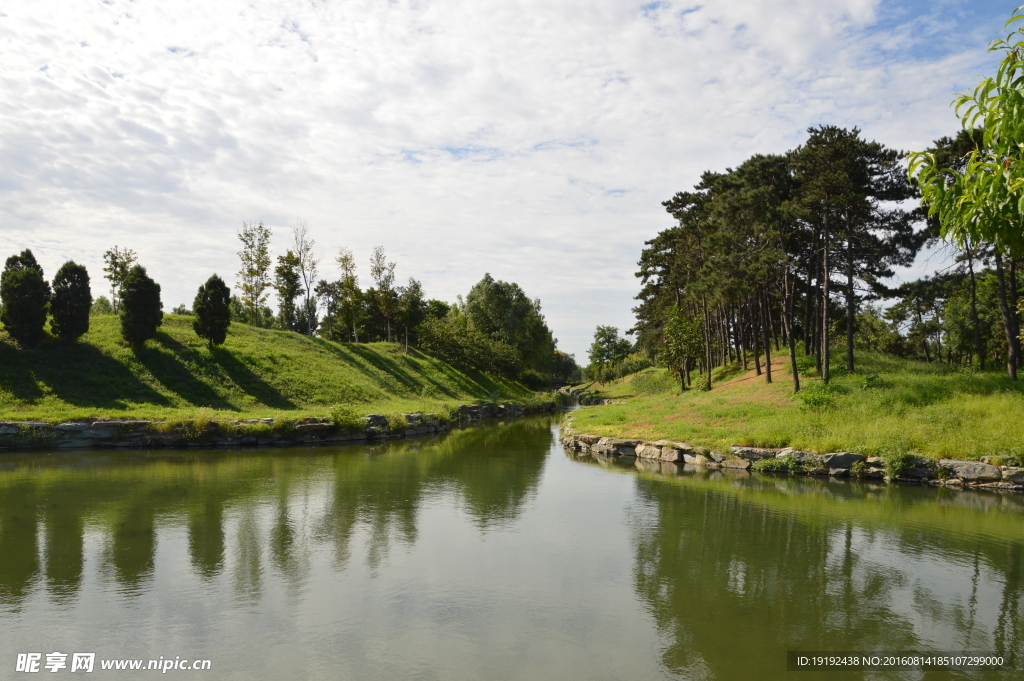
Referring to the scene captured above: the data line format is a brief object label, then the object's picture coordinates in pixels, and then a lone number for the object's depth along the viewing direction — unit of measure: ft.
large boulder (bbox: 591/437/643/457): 92.79
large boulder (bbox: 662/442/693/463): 83.41
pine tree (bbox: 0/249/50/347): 112.68
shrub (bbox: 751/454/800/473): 73.26
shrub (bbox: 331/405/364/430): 103.71
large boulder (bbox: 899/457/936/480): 65.87
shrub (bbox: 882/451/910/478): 66.54
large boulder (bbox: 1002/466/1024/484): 61.92
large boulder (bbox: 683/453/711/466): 80.64
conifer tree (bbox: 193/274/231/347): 142.20
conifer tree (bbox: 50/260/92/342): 120.88
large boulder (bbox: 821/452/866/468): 70.23
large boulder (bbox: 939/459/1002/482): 63.16
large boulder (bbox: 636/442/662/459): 86.85
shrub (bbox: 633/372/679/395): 188.75
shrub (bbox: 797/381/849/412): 89.26
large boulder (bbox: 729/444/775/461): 76.38
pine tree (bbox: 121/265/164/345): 126.93
